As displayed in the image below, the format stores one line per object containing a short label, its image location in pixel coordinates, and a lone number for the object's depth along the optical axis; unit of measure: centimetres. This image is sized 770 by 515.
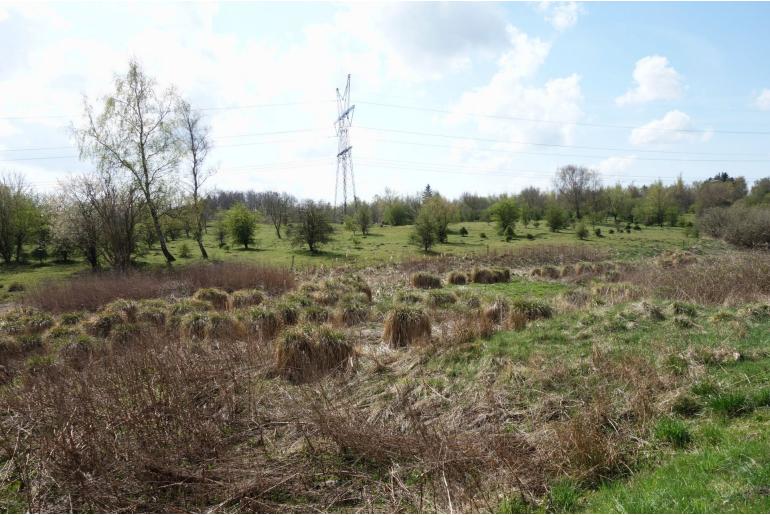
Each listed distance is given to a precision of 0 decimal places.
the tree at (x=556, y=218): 4916
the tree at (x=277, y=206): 4988
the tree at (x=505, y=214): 4791
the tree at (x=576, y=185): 6912
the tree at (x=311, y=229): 3472
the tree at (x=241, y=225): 3781
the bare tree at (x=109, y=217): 2330
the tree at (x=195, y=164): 3306
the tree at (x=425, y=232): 3419
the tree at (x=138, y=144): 2905
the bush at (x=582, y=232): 4275
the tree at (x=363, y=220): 4641
